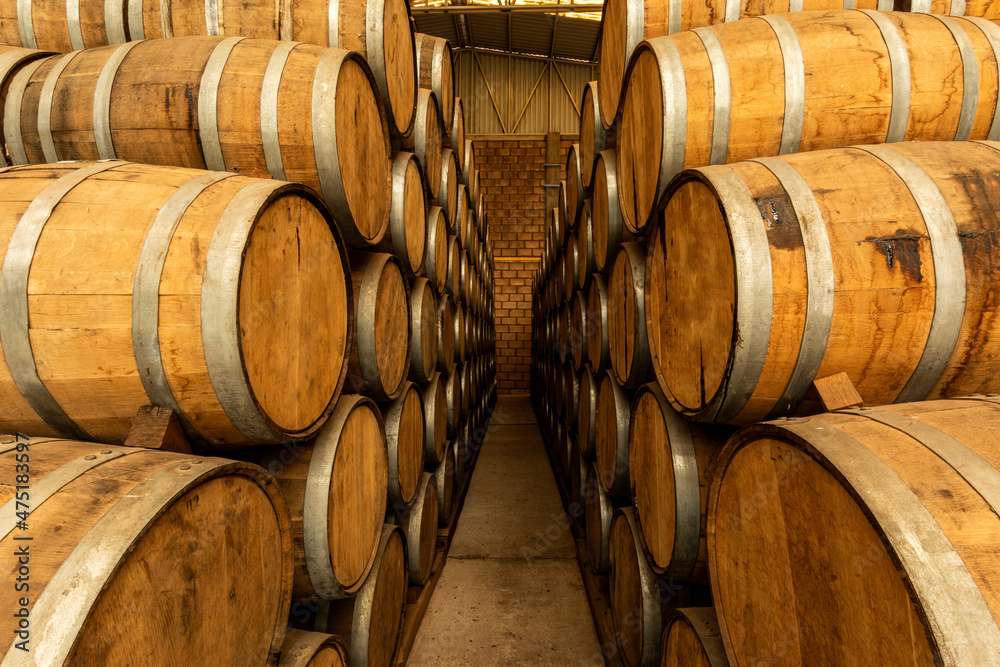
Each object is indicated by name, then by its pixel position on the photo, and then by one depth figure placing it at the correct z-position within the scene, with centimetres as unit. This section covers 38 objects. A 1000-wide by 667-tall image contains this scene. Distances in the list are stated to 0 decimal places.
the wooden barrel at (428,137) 326
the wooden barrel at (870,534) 70
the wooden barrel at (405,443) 256
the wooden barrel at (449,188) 406
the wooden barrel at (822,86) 170
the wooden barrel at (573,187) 412
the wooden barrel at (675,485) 169
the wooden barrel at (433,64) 369
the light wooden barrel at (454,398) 418
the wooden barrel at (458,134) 460
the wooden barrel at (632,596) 199
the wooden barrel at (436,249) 351
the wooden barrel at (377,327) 222
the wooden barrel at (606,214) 276
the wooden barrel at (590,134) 331
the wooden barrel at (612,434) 250
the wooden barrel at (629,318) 226
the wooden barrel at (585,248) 351
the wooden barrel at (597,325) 299
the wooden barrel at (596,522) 282
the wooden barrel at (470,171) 557
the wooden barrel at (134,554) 70
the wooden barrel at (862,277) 122
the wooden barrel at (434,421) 336
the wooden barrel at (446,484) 375
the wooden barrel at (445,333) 379
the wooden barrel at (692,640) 142
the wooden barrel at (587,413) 332
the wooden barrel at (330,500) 162
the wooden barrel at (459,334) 481
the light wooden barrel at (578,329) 371
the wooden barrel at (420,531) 293
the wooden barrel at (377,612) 194
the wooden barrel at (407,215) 272
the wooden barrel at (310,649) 143
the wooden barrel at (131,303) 111
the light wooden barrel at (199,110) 174
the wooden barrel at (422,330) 306
